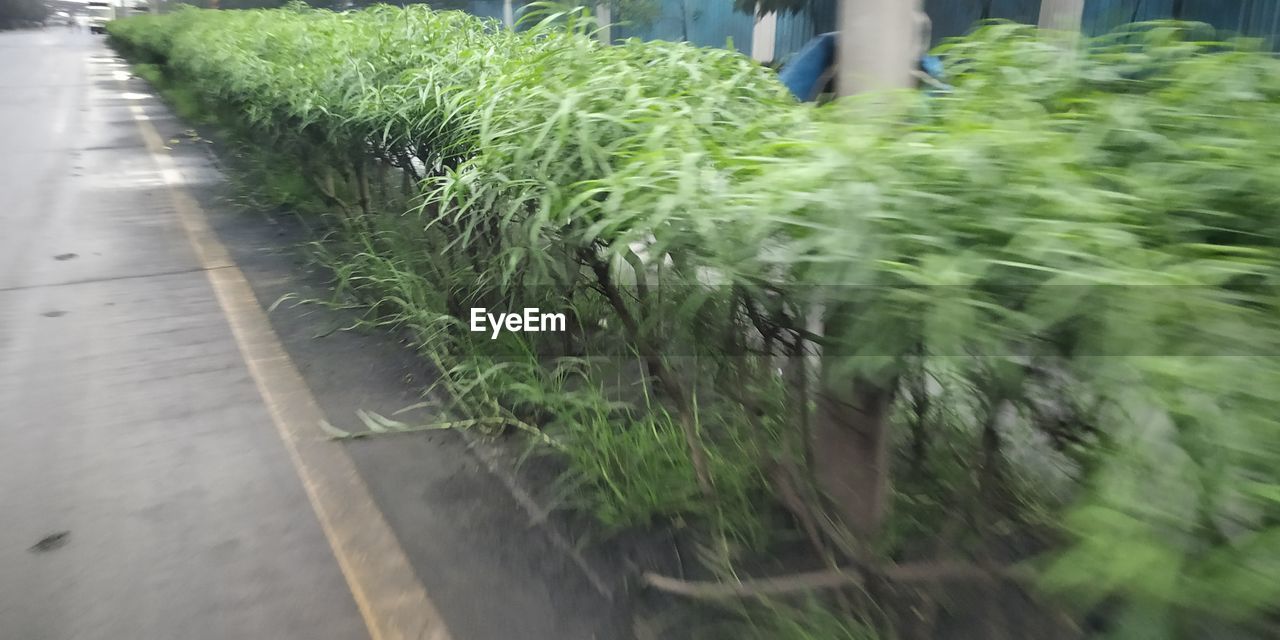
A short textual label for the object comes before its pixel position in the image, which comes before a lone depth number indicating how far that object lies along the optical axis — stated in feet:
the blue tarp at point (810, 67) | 9.30
